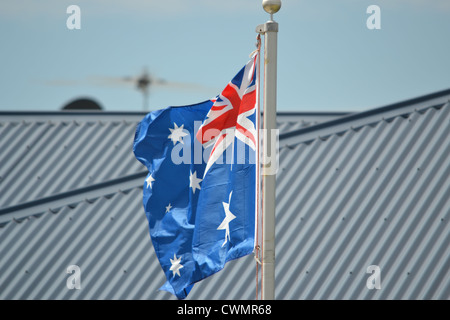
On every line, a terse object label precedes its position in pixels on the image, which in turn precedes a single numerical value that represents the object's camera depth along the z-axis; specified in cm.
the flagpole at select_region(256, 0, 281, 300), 1762
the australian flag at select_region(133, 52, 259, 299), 1841
